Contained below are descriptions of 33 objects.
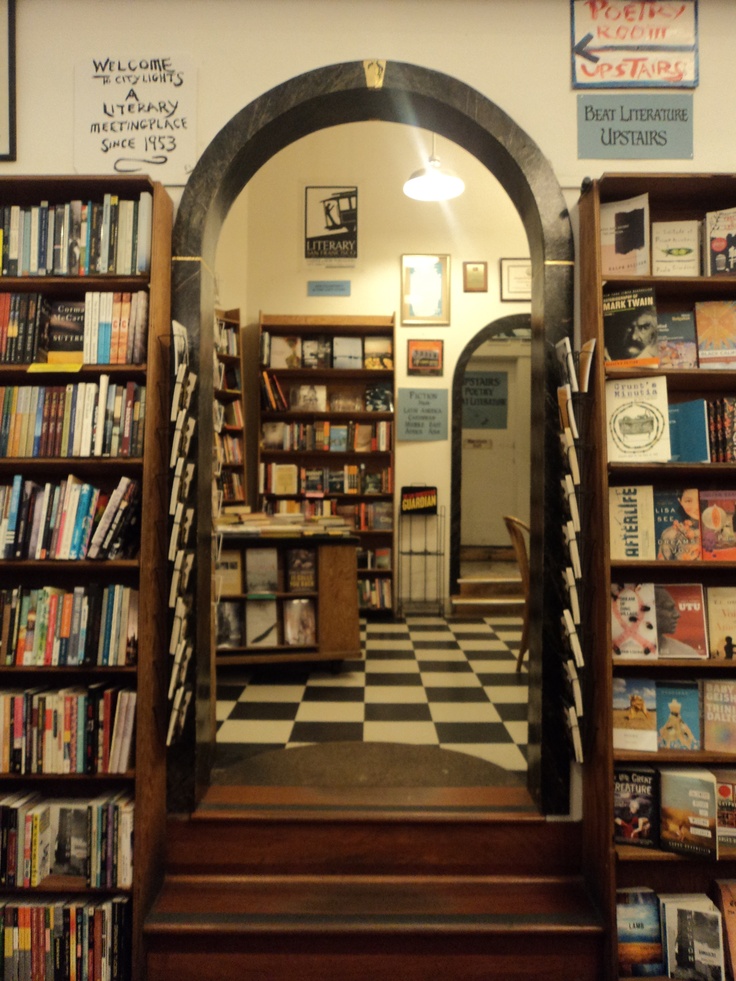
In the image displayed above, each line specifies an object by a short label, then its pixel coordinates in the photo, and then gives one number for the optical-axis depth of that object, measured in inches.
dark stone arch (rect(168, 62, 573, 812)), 84.3
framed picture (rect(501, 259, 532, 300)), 222.2
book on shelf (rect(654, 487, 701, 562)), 80.7
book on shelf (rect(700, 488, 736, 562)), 80.9
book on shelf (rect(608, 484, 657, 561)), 80.0
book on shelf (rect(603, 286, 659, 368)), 79.2
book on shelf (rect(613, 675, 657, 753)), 78.8
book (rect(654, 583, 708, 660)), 79.9
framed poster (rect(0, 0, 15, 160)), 86.8
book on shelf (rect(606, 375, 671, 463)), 78.8
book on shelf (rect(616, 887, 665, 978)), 76.0
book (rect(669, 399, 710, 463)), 80.0
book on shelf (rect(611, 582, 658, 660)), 79.5
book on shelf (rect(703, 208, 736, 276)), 81.2
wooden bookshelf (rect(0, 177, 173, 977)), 77.9
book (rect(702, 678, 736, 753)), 79.7
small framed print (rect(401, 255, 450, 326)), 222.7
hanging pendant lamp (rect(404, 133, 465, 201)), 176.4
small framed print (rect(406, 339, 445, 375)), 222.2
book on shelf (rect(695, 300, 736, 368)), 81.7
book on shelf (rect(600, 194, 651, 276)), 80.3
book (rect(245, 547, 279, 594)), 151.9
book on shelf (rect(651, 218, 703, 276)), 83.0
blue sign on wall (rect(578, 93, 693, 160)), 86.0
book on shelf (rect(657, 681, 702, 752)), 80.2
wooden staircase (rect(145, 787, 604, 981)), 75.5
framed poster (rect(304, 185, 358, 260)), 224.8
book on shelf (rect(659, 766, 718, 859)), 75.5
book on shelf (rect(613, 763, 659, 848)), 77.8
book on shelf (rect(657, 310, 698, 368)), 82.4
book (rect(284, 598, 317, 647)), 153.9
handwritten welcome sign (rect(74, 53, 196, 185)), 86.4
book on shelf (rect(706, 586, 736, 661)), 80.6
